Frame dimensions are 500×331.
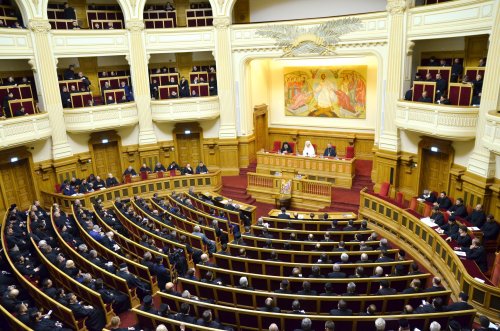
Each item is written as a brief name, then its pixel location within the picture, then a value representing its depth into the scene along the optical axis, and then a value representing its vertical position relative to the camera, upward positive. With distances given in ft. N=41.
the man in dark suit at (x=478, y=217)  26.35 -10.11
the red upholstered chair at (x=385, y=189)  35.42 -10.71
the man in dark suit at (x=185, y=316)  18.35 -11.35
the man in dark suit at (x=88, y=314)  20.33 -12.30
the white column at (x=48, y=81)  38.52 +0.26
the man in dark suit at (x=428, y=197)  31.12 -10.24
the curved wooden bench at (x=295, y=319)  17.16 -11.27
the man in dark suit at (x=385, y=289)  19.38 -10.92
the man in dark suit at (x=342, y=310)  17.85 -10.95
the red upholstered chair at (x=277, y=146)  48.22 -8.76
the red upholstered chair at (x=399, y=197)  33.81 -11.02
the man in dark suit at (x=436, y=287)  19.52 -11.09
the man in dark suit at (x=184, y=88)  45.80 -1.14
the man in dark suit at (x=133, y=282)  23.13 -12.02
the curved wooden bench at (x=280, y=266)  22.41 -11.47
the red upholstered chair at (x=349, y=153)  43.18 -8.92
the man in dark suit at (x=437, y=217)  26.96 -10.38
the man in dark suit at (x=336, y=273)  21.42 -11.06
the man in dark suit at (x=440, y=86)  31.81 -1.31
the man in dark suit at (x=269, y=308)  18.39 -11.08
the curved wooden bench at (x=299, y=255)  24.30 -11.47
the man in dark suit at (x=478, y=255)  22.31 -10.73
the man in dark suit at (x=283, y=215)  31.12 -11.33
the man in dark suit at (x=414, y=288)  19.52 -10.97
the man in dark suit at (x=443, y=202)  29.66 -10.14
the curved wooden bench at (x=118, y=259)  24.13 -11.84
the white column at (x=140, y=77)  43.70 +0.41
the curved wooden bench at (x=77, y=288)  21.25 -11.95
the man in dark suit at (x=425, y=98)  31.90 -2.26
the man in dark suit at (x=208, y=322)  17.60 -11.10
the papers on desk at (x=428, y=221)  27.21 -10.75
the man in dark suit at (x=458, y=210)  27.78 -10.13
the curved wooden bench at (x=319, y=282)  20.63 -11.43
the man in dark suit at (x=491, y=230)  25.14 -10.46
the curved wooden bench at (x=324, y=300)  18.98 -11.38
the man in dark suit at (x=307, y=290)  19.77 -11.01
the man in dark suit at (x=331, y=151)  42.29 -8.46
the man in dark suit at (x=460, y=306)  17.88 -10.90
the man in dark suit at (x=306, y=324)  16.33 -10.50
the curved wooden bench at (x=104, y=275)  22.80 -11.94
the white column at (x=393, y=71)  34.50 +0.08
